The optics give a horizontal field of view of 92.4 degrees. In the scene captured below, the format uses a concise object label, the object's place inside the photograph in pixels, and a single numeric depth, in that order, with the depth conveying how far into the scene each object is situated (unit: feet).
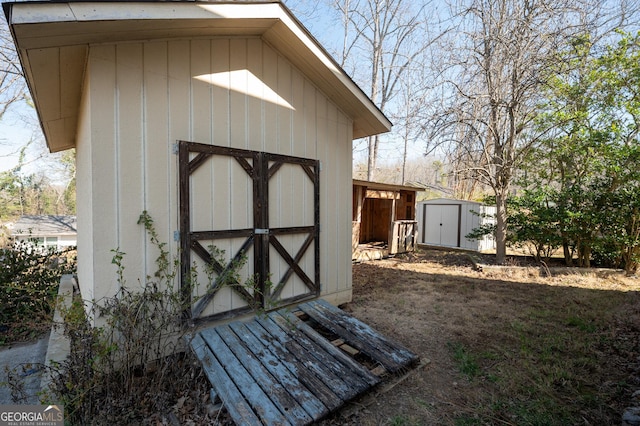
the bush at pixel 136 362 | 7.32
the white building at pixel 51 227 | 36.19
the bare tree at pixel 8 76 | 30.81
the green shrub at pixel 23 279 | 13.66
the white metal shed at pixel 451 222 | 36.04
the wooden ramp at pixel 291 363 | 7.59
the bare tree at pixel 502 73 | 22.85
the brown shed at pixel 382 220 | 30.60
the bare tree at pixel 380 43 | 47.67
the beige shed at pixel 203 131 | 8.54
